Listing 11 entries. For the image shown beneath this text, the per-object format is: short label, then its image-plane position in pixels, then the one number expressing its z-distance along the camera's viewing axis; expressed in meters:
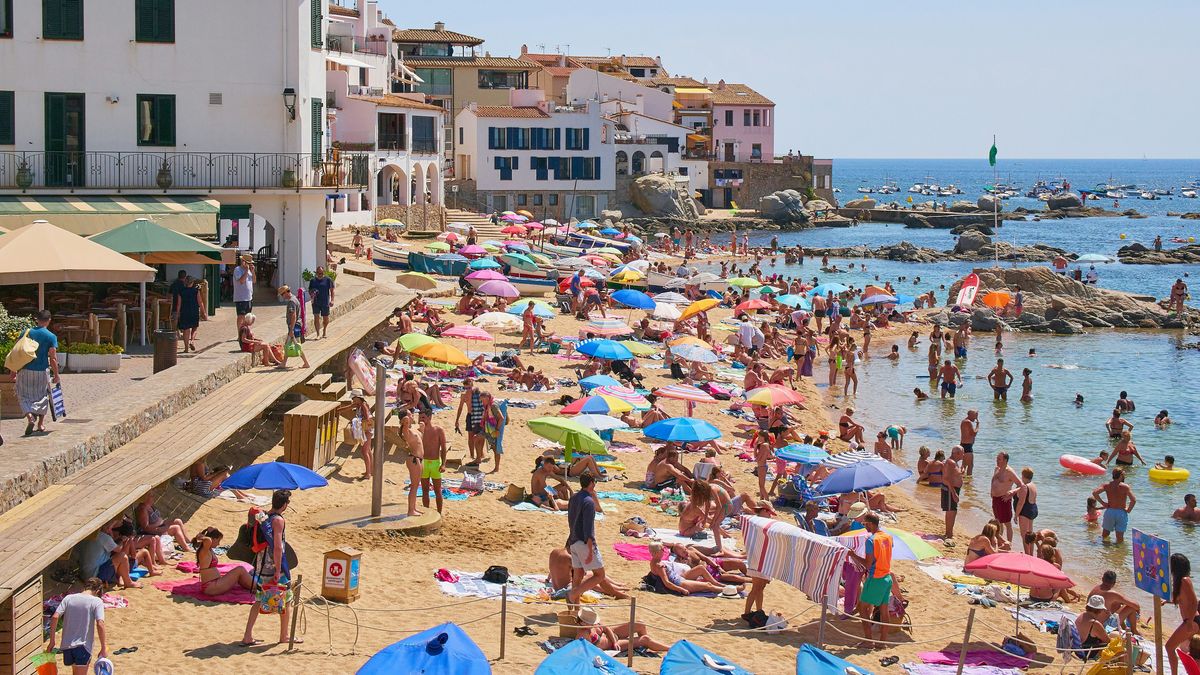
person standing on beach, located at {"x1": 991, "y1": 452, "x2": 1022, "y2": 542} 19.69
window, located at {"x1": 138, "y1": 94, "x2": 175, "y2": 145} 27.73
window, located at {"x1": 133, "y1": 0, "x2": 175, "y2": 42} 27.39
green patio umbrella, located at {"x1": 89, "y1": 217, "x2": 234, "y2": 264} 21.91
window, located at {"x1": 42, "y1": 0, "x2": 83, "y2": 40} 27.02
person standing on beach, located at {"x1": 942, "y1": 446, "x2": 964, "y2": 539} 20.05
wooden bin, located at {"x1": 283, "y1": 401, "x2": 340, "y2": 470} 18.30
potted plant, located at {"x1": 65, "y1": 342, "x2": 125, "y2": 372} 19.56
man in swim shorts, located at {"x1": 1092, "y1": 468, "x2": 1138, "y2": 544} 20.66
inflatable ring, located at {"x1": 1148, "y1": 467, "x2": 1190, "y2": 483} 25.33
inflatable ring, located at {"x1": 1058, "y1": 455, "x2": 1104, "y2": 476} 25.05
